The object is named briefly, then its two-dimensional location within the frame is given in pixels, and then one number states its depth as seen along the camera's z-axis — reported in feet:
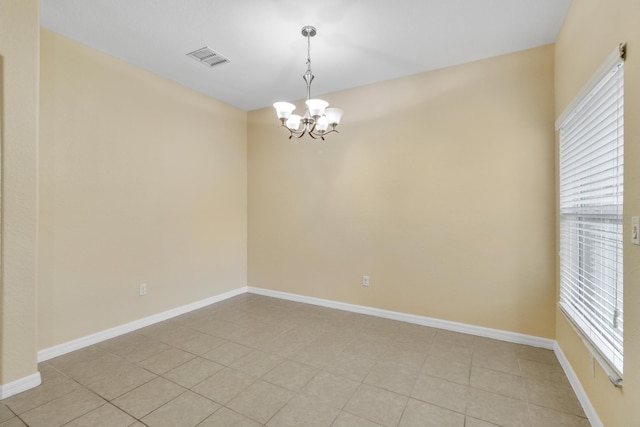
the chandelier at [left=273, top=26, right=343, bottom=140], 7.76
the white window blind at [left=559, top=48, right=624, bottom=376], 4.84
